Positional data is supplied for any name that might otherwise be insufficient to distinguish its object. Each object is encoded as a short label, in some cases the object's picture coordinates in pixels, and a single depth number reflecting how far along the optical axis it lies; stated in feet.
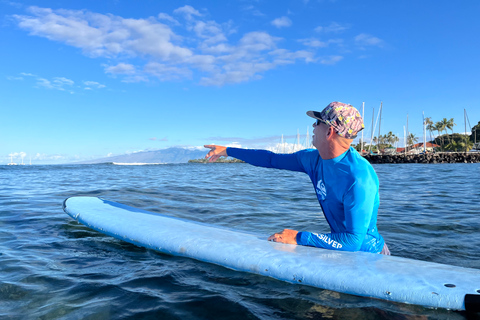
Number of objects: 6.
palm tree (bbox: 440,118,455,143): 270.69
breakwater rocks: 169.37
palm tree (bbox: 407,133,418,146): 330.95
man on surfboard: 8.37
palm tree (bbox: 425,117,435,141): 282.44
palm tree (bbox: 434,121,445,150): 275.39
